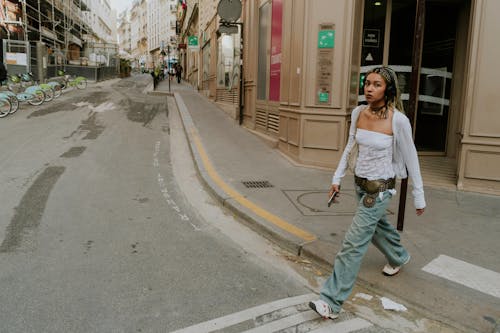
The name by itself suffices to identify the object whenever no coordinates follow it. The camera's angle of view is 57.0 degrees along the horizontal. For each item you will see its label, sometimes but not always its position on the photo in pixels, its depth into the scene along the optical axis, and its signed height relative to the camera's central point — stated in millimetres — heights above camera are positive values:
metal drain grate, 7294 -1520
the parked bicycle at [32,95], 16588 -506
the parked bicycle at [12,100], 14623 -629
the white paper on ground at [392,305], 3666 -1686
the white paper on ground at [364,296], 3865 -1708
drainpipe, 13887 +66
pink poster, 11133 +911
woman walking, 3436 -581
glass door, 9180 +831
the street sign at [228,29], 12695 +1597
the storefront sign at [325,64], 8520 +487
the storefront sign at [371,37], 9172 +1073
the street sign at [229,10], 12891 +2154
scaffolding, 24438 +3411
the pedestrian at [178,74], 41594 +1044
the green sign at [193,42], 27130 +2587
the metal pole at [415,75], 5094 +203
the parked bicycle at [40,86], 18247 -145
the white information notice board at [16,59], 22391 +1066
